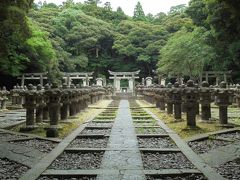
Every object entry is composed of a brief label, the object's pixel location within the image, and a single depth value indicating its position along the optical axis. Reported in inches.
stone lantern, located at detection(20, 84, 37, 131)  276.6
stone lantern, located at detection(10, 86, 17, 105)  671.6
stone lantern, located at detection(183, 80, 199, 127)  277.4
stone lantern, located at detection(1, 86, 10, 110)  580.1
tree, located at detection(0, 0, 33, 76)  381.1
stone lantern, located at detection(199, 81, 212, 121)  312.6
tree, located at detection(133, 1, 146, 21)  1920.0
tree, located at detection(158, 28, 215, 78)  918.8
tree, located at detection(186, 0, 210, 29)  945.4
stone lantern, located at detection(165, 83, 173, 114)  356.5
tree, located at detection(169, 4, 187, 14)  1818.9
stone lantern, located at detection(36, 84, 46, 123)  284.0
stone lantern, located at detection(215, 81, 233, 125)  284.9
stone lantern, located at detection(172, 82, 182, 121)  343.8
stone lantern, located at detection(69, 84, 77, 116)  378.5
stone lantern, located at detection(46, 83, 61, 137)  273.4
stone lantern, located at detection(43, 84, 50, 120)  349.2
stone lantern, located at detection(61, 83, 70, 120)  341.7
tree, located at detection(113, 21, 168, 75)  1503.4
